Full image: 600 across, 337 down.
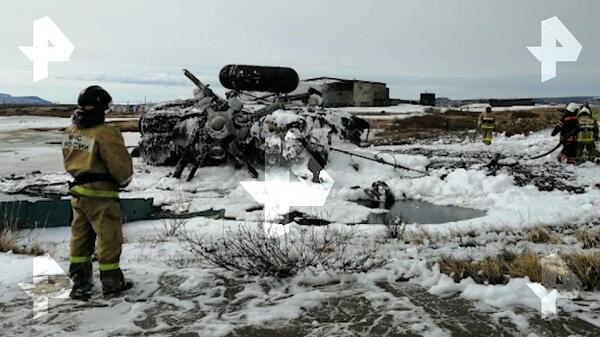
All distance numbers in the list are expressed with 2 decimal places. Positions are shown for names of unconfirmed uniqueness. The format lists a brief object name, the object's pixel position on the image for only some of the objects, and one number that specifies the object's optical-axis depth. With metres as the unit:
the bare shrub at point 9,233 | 6.02
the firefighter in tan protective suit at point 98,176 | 4.61
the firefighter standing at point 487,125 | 21.17
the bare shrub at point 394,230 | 7.48
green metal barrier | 7.96
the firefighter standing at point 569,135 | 15.69
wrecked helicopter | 13.56
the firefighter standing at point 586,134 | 15.45
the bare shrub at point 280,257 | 5.18
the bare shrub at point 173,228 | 7.62
